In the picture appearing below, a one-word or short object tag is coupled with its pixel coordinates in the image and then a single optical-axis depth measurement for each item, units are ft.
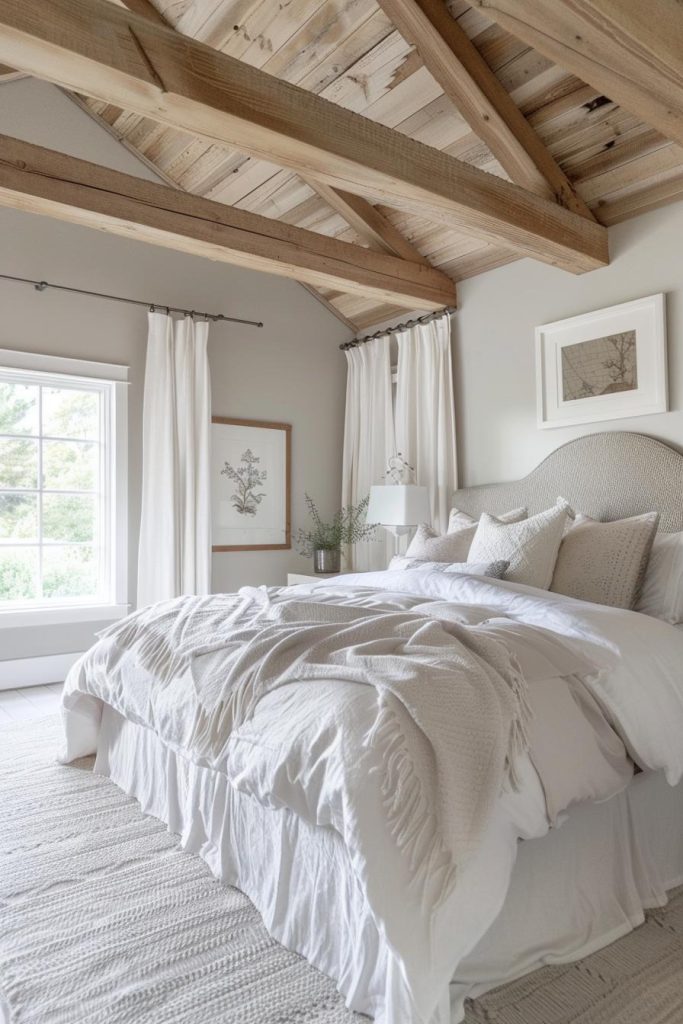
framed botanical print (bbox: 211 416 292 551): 16.48
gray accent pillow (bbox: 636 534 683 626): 8.95
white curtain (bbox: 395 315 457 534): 15.19
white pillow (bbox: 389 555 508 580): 9.62
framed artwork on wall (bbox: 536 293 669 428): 11.61
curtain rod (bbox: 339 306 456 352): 15.52
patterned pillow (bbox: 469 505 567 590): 9.48
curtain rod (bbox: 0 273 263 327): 14.15
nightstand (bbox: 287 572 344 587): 16.14
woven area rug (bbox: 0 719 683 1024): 5.22
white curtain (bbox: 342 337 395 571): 16.99
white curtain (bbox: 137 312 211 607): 15.14
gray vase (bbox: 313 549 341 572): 16.78
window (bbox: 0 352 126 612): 14.35
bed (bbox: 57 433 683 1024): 4.83
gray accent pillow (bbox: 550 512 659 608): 9.02
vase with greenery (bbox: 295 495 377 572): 16.83
